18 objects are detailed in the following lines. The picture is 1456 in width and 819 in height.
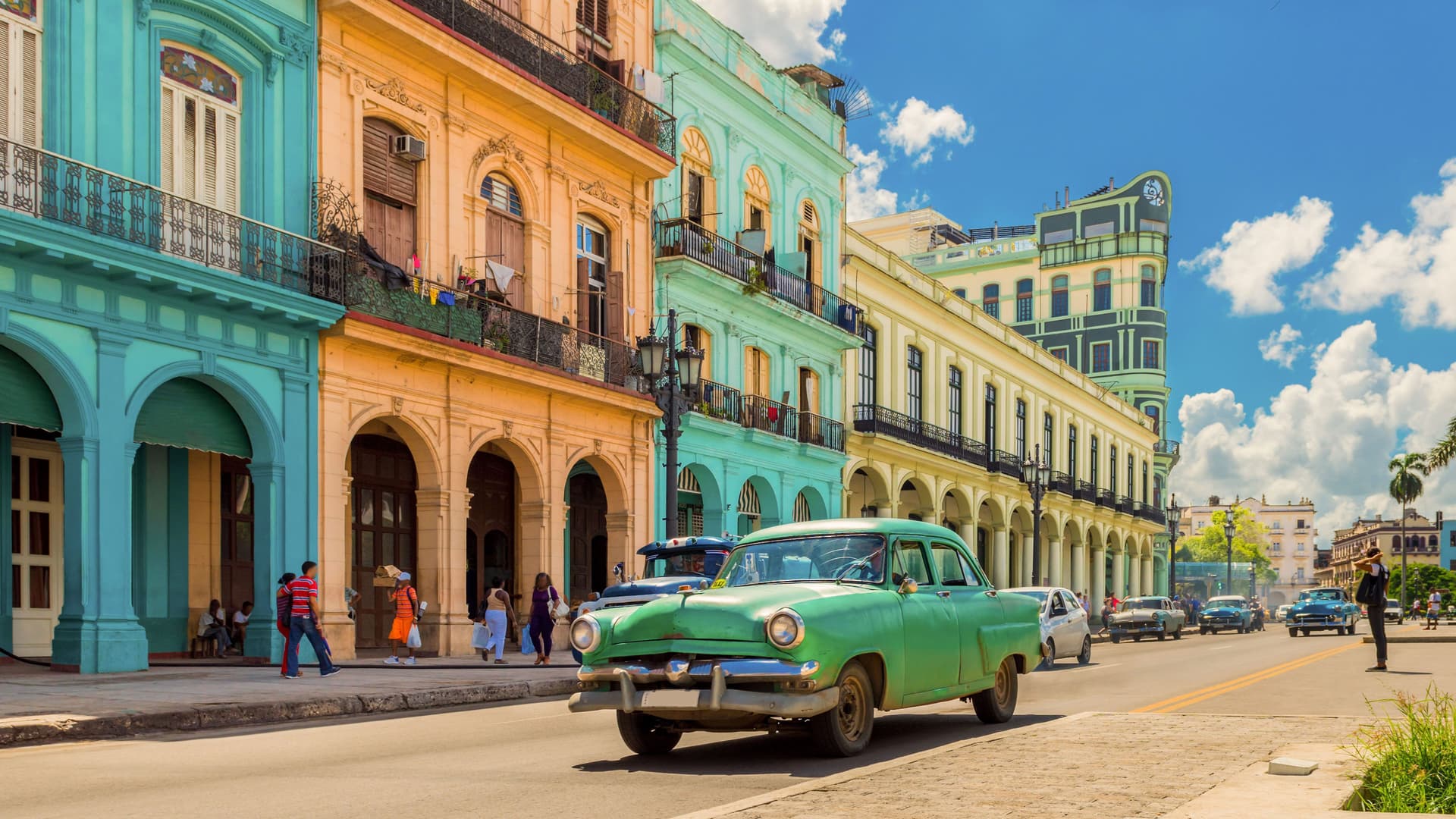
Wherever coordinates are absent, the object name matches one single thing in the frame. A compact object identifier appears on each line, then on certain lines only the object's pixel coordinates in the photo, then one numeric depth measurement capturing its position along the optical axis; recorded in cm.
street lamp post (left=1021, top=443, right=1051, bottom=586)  4091
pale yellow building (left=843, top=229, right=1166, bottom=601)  4297
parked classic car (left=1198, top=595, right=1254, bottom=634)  4950
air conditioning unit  2394
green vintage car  909
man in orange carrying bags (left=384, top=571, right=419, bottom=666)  2131
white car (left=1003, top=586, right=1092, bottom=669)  2347
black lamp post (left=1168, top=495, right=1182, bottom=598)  5928
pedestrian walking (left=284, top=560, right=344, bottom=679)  1767
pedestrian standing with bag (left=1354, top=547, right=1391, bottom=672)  1847
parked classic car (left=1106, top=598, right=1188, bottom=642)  4028
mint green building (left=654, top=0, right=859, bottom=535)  3228
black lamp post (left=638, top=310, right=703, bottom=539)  2228
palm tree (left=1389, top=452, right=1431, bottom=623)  10350
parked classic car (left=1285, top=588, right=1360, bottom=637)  4119
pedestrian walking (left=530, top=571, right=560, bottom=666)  2209
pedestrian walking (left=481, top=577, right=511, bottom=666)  2212
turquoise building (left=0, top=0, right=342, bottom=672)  1756
